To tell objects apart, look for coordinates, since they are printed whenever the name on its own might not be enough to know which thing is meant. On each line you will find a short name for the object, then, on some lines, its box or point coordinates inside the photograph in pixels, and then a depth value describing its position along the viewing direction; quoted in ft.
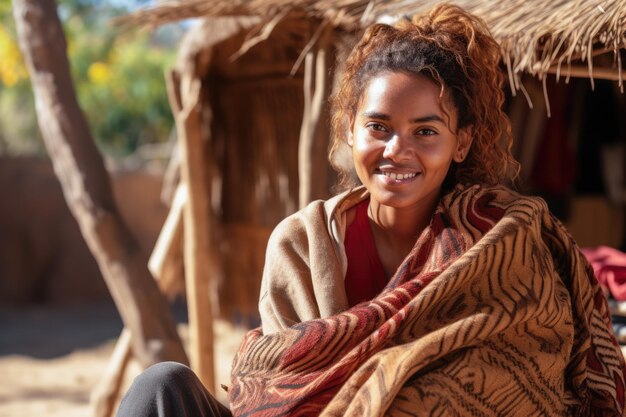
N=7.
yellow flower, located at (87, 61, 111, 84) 49.98
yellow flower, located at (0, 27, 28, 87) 45.70
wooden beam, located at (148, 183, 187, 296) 18.39
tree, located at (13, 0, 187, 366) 14.29
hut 10.21
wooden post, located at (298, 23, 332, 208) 13.42
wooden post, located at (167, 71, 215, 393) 16.94
